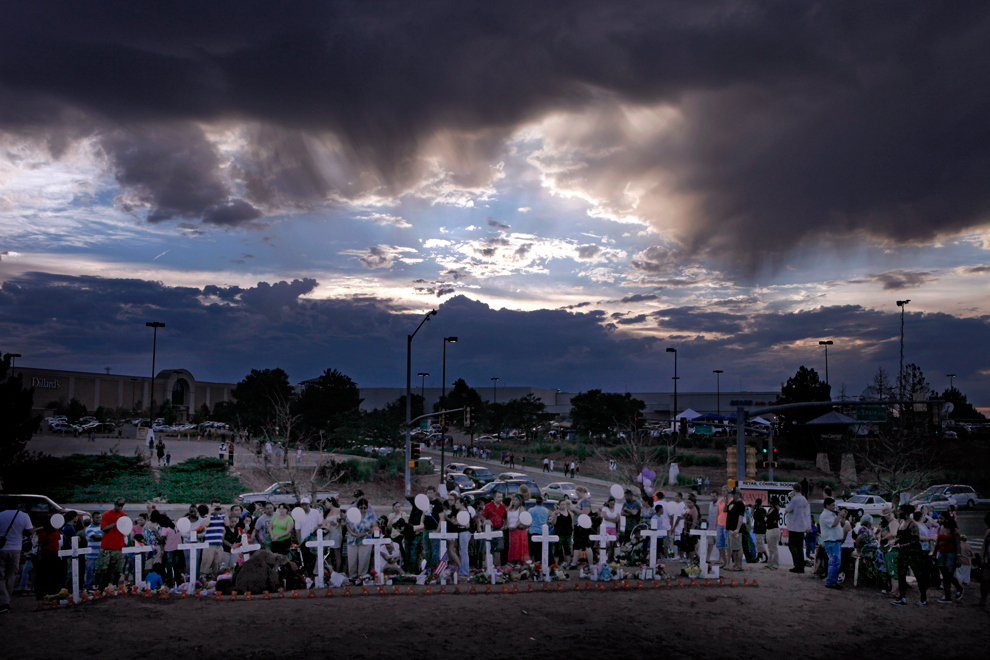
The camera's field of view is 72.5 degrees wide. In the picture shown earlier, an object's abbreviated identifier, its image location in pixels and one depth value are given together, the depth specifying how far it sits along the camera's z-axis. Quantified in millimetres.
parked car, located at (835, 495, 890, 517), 28652
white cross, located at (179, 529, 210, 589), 11383
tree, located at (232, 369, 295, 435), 53094
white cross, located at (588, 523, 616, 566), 12305
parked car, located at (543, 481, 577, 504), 31650
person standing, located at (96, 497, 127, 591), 11266
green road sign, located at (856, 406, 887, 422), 43906
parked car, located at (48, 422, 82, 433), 57916
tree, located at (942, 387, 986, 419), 87000
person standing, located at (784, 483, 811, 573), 13586
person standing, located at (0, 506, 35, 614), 10609
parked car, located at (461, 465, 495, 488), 39281
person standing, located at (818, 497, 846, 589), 12242
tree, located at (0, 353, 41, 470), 28000
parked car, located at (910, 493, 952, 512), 29169
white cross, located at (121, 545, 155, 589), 11125
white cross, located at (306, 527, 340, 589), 11477
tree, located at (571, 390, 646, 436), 63875
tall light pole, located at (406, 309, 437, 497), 27727
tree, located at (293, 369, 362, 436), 55906
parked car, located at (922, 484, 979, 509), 31958
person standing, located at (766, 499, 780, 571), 15313
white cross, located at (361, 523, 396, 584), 11883
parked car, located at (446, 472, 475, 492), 35206
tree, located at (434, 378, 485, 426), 87956
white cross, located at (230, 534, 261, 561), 11539
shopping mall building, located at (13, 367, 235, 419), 72188
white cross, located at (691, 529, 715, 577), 12701
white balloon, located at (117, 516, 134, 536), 11023
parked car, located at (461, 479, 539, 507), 28469
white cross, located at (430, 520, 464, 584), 11820
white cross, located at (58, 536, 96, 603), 10741
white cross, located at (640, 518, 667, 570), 12555
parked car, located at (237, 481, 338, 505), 24844
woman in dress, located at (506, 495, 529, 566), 12602
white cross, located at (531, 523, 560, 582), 12250
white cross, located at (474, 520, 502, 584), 11945
